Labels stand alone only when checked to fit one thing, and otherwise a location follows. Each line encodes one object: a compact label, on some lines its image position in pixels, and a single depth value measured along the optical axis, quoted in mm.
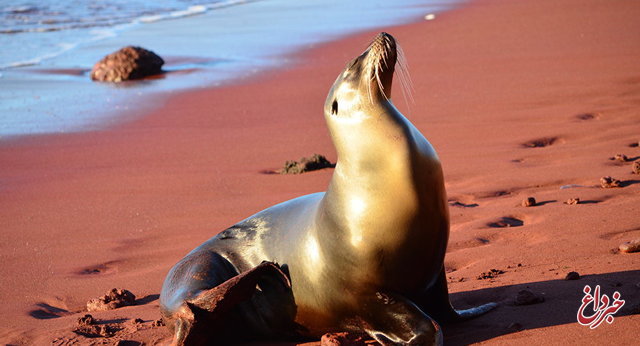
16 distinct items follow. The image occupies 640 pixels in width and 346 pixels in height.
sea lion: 6922
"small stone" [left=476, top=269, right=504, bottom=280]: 9086
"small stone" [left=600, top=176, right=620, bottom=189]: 11648
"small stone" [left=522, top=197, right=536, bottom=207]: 11547
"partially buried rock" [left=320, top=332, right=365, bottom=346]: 7316
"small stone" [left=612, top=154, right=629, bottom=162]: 13244
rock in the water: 27547
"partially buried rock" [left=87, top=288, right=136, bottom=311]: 9750
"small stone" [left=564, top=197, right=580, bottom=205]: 11191
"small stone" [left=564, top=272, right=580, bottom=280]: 8203
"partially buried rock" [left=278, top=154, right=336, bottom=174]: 15242
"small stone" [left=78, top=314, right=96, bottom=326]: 9008
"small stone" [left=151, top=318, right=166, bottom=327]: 8789
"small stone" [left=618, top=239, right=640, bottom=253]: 8844
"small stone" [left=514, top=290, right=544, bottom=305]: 7785
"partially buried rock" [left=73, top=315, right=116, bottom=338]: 8716
